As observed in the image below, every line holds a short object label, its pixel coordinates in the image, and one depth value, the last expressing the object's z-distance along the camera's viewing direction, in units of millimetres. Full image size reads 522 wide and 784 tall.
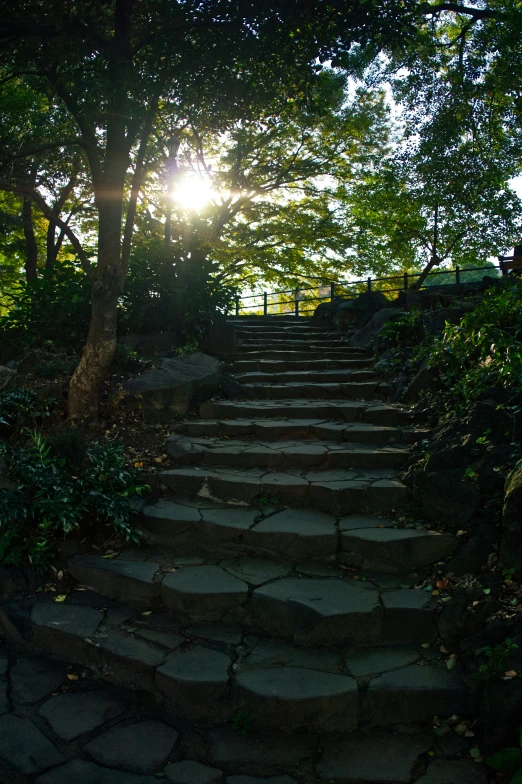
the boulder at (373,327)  9281
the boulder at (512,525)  3257
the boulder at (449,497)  3818
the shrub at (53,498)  3955
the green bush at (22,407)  5605
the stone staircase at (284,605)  2844
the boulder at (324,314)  11992
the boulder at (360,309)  10789
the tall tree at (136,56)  5676
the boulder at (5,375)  6362
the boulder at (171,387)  6098
